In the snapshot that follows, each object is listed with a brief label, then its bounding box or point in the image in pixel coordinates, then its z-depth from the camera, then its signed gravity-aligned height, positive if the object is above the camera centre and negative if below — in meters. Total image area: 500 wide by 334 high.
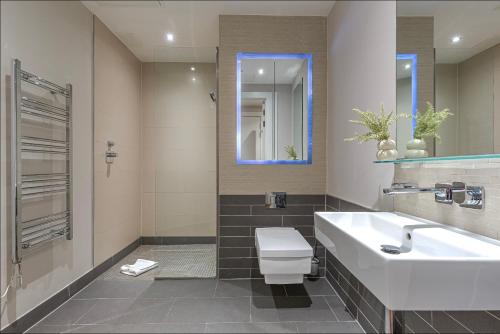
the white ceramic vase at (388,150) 1.47 +0.09
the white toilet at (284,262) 1.89 -0.60
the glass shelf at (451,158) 0.88 +0.03
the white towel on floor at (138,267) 2.73 -0.94
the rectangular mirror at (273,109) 2.62 +0.51
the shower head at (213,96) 2.77 +0.66
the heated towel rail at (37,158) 1.58 +0.05
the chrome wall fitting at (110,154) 2.79 +0.12
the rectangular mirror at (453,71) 1.01 +0.38
